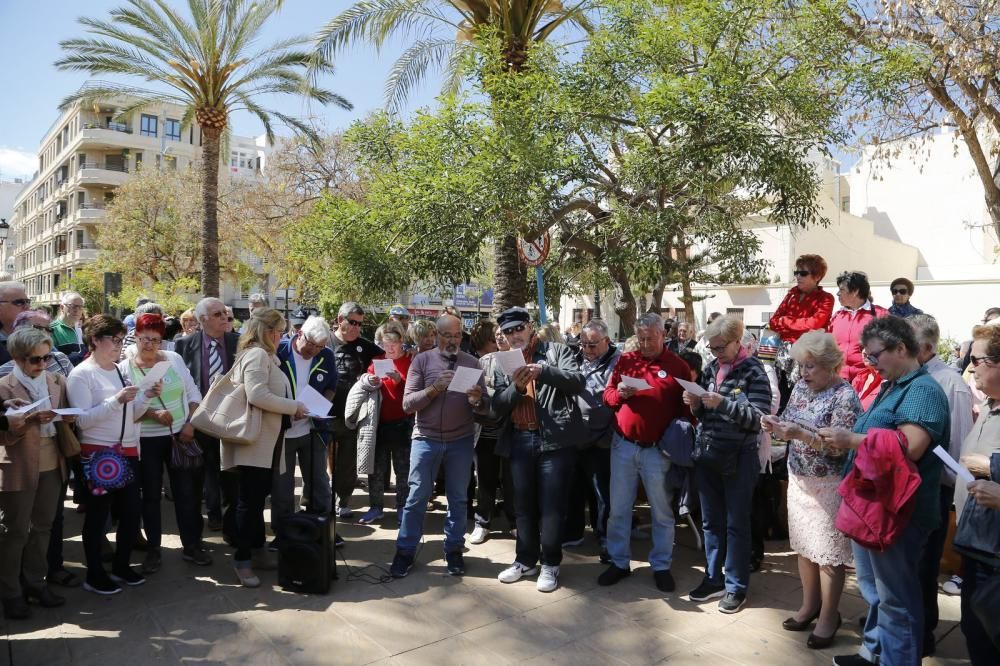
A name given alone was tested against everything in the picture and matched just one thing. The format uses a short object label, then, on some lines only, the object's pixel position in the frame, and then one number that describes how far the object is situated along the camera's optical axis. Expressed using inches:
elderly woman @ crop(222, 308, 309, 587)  191.6
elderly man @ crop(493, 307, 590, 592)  192.2
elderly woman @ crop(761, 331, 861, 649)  155.4
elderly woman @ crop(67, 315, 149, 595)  181.8
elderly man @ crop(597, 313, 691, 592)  190.9
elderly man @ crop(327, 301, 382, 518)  264.7
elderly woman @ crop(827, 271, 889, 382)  211.6
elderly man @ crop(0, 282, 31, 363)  217.8
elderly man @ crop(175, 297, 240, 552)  226.2
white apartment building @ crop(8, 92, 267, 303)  1910.7
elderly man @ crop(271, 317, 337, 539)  216.2
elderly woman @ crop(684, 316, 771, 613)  176.1
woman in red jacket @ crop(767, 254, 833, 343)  219.1
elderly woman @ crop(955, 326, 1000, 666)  115.8
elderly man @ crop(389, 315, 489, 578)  203.3
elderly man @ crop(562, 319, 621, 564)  195.6
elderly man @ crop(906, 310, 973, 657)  157.4
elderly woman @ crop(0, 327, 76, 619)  163.6
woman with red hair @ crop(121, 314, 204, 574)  198.2
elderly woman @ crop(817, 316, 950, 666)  129.6
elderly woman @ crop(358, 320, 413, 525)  260.7
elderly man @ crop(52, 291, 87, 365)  286.0
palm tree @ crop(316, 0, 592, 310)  418.6
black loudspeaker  190.2
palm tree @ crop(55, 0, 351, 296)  645.3
